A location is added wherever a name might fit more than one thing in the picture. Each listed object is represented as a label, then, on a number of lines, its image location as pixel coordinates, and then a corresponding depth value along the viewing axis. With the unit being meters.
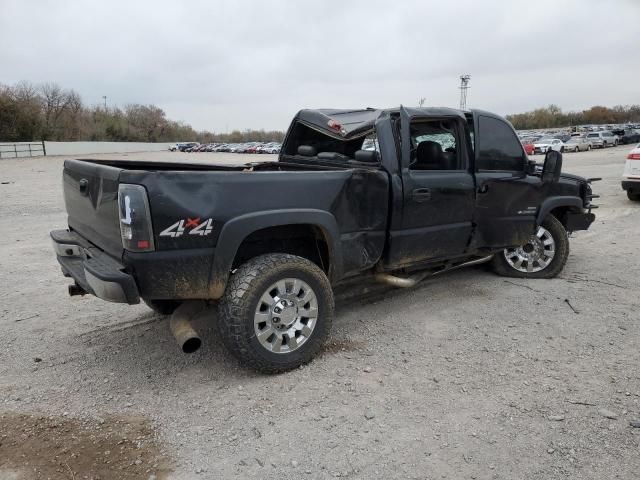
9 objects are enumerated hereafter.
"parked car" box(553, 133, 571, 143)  46.46
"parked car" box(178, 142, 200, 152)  77.18
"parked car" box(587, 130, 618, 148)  47.86
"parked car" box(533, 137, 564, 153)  40.62
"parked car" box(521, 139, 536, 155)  39.00
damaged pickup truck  3.21
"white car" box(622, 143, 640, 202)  11.27
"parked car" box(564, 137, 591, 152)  44.38
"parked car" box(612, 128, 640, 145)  54.03
